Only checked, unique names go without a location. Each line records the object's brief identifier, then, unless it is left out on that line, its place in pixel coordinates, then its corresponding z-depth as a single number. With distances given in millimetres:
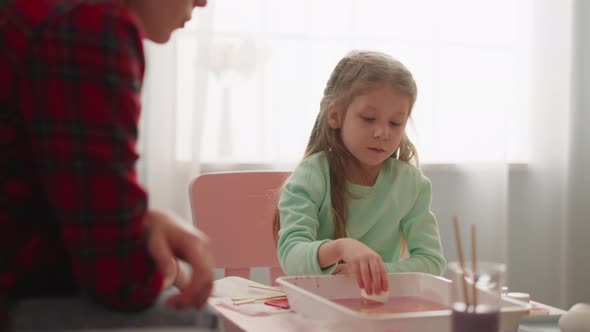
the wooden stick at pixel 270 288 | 2067
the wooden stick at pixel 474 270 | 1631
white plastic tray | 1695
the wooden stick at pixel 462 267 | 1634
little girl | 2230
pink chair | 2459
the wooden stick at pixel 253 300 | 1968
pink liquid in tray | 1847
